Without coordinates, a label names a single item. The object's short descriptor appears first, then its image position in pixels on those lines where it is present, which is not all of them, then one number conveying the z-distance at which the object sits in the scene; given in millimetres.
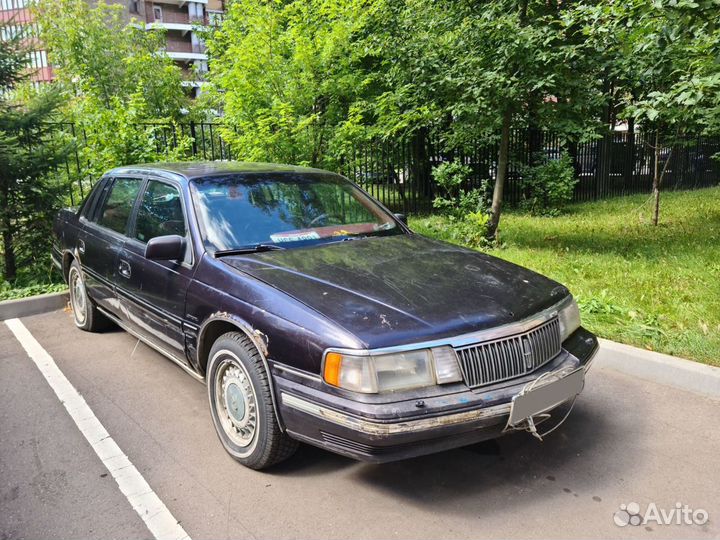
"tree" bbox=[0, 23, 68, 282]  7082
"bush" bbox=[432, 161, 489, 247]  8508
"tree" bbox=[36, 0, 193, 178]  19031
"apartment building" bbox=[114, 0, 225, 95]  55688
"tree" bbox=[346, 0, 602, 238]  7271
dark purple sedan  2535
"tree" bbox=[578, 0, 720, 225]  4629
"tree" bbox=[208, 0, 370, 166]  8672
